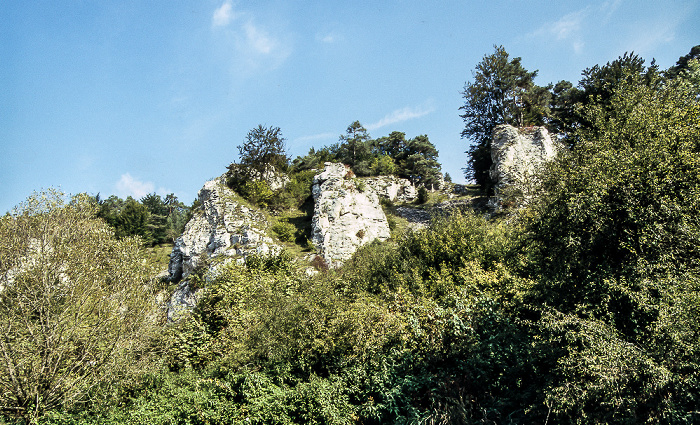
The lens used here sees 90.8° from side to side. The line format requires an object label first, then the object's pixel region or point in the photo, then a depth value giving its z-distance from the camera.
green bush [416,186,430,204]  50.41
